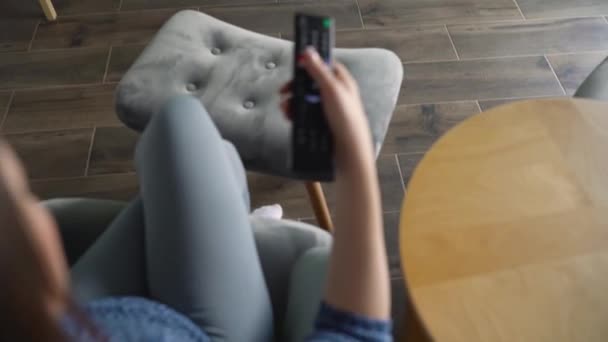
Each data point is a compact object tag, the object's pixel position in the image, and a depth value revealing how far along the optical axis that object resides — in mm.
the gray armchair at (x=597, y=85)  1087
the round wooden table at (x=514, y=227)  736
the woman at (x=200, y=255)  559
